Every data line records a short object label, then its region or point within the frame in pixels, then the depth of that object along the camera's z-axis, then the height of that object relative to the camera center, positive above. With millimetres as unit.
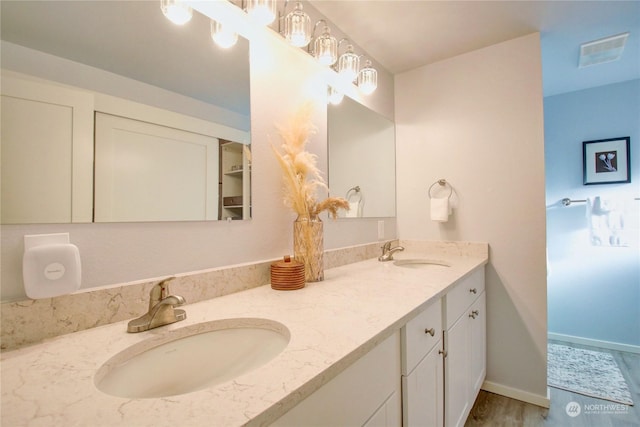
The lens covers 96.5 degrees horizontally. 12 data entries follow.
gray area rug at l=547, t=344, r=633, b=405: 1719 -1052
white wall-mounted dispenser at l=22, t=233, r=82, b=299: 614 -100
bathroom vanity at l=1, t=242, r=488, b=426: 415 -269
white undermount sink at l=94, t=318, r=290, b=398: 595 -328
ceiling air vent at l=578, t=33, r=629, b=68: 1711 +1063
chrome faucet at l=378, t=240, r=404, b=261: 1717 -205
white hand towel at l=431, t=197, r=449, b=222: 1868 +58
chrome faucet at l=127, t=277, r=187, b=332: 697 -232
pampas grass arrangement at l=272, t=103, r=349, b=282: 1156 +97
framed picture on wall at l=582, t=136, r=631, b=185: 2285 +465
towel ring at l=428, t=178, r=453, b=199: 1938 +244
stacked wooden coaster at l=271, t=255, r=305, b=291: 1057 -212
